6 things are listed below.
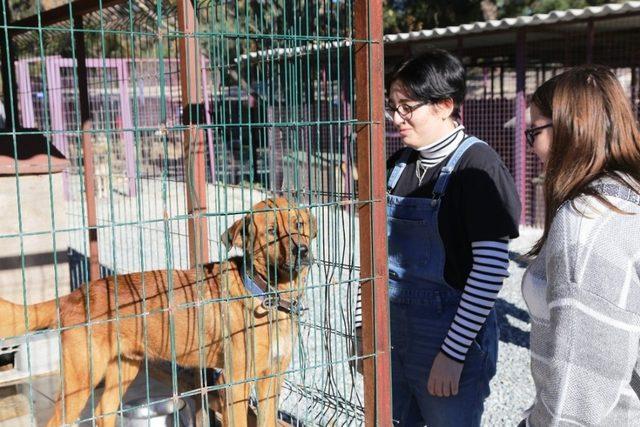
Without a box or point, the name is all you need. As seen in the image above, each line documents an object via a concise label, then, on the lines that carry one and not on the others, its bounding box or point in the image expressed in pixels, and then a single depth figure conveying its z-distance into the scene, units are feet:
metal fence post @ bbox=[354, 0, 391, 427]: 8.18
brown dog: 10.30
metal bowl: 10.40
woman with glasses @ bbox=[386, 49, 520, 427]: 7.82
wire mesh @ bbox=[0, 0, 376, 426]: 8.28
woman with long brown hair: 5.25
